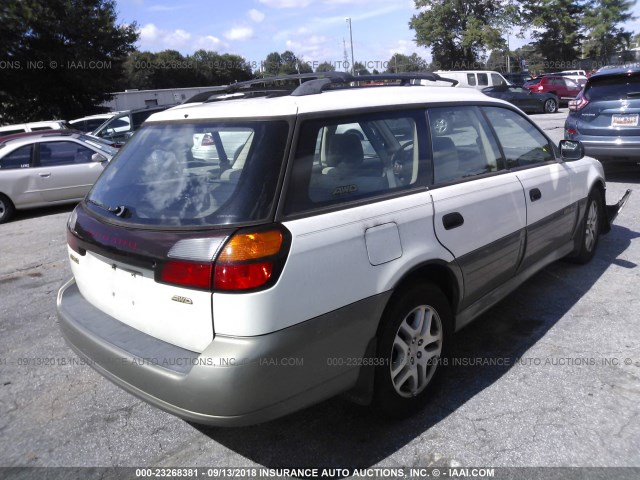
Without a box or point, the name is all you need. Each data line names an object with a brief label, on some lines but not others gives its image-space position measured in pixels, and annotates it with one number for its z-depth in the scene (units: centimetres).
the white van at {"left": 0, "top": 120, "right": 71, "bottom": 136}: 1413
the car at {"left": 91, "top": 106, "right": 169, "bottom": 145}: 1454
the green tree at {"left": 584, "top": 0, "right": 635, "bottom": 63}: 4953
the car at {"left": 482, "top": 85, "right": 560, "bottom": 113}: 2288
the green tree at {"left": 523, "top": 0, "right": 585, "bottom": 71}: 4512
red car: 2558
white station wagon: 229
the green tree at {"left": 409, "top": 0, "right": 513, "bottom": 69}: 4328
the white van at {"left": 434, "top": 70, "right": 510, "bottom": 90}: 2305
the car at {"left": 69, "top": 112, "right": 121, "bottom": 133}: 1804
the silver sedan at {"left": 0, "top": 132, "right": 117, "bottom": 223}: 953
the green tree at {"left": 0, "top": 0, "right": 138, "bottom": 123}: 2444
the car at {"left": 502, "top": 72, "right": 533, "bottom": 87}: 3216
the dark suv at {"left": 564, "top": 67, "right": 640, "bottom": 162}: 798
